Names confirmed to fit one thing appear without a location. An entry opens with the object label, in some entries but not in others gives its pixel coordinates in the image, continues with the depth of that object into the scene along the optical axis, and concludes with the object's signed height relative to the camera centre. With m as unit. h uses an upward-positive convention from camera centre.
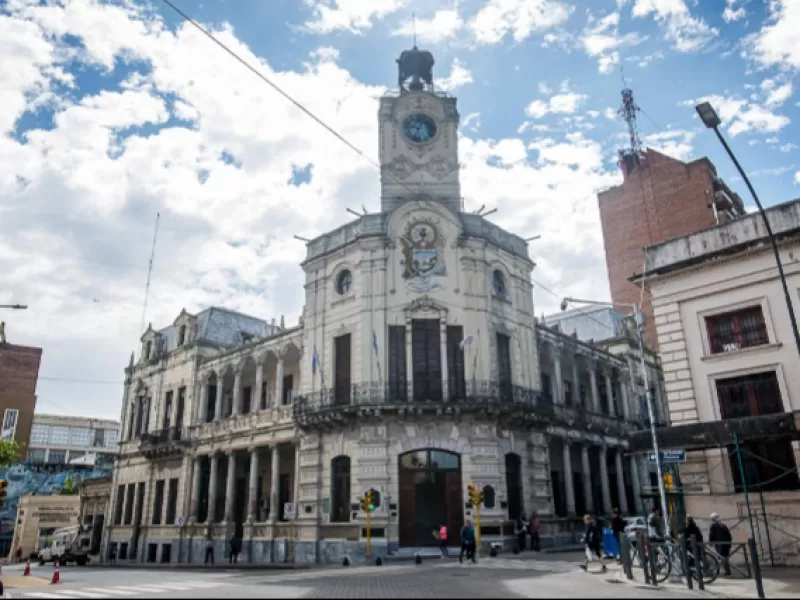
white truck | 41.76 -2.16
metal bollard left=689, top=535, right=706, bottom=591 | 14.38 -1.18
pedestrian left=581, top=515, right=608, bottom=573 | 20.33 -0.94
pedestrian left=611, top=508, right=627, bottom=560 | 21.42 -0.53
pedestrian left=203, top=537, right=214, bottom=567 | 34.09 -2.00
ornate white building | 28.58 +5.30
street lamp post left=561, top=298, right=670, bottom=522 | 19.16 +2.33
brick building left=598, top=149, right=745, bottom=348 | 55.84 +26.35
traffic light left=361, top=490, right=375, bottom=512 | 26.08 +0.35
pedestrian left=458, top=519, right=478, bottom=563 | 23.89 -1.10
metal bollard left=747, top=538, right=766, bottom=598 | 12.89 -1.20
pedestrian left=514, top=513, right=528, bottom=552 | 28.00 -0.92
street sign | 18.05 +1.35
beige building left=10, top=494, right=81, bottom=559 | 56.34 -0.06
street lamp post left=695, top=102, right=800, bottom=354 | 15.73 +9.17
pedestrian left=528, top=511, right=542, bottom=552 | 27.89 -1.04
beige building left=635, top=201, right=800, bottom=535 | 20.12 +5.29
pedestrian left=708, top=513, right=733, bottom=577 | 17.14 -0.72
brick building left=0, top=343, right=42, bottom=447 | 67.31 +13.26
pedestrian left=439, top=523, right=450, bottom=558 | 25.55 -1.09
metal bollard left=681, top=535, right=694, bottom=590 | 14.47 -1.21
